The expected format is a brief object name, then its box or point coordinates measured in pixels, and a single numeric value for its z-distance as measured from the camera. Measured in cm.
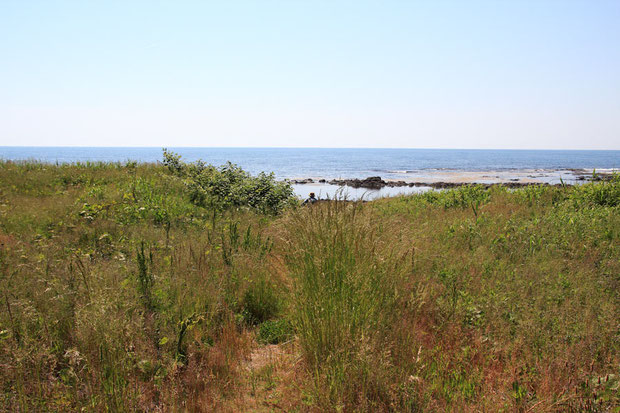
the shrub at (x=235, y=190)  1123
